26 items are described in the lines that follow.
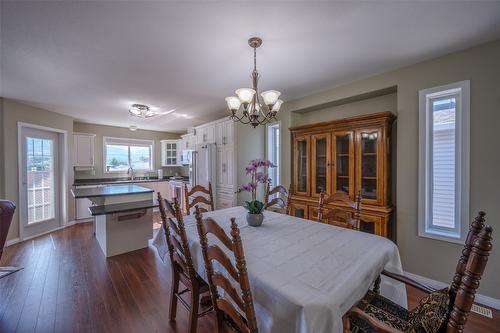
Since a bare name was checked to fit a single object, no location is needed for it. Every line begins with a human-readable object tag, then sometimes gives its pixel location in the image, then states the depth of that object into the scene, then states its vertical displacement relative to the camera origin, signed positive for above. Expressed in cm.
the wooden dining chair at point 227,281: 93 -59
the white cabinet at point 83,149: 500 +32
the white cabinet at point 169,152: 653 +33
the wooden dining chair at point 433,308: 73 -63
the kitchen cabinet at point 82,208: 484 -105
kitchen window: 577 +23
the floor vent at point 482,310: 191 -136
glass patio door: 380 -37
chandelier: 187 +58
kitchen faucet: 604 -27
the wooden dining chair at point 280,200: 248 -45
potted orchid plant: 186 -38
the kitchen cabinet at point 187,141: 522 +57
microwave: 466 +16
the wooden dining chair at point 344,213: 192 -47
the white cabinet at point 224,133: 398 +58
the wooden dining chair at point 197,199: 251 -43
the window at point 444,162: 212 +1
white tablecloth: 88 -57
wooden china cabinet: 255 -2
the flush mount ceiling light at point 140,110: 376 +95
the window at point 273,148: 414 +29
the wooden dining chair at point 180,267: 144 -80
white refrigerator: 425 -3
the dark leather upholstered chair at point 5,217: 164 -43
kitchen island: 309 -85
